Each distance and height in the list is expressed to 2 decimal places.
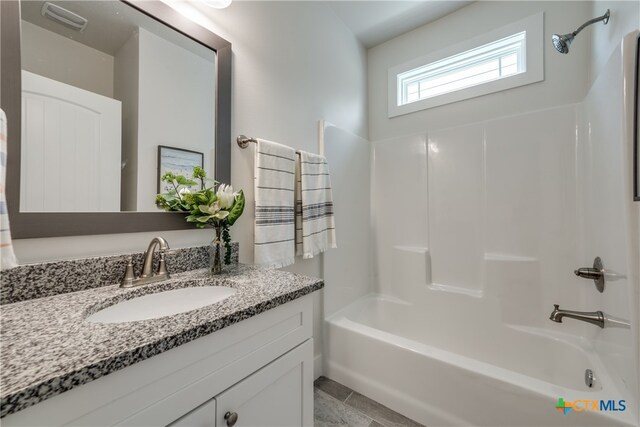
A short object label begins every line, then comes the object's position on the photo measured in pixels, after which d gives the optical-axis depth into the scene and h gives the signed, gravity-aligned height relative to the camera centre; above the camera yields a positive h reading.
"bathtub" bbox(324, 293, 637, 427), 1.07 -0.81
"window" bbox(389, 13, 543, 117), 1.71 +1.10
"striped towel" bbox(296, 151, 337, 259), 1.50 +0.05
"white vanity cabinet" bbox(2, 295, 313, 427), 0.45 -0.38
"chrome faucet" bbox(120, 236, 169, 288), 0.85 -0.19
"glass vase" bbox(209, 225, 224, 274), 1.04 -0.16
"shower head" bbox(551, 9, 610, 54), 1.30 +0.86
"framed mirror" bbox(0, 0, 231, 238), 0.74 +0.36
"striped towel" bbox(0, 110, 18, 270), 0.54 -0.02
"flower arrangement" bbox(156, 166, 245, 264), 1.01 +0.05
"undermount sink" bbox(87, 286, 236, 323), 0.74 -0.28
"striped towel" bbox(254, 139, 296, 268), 1.26 +0.05
